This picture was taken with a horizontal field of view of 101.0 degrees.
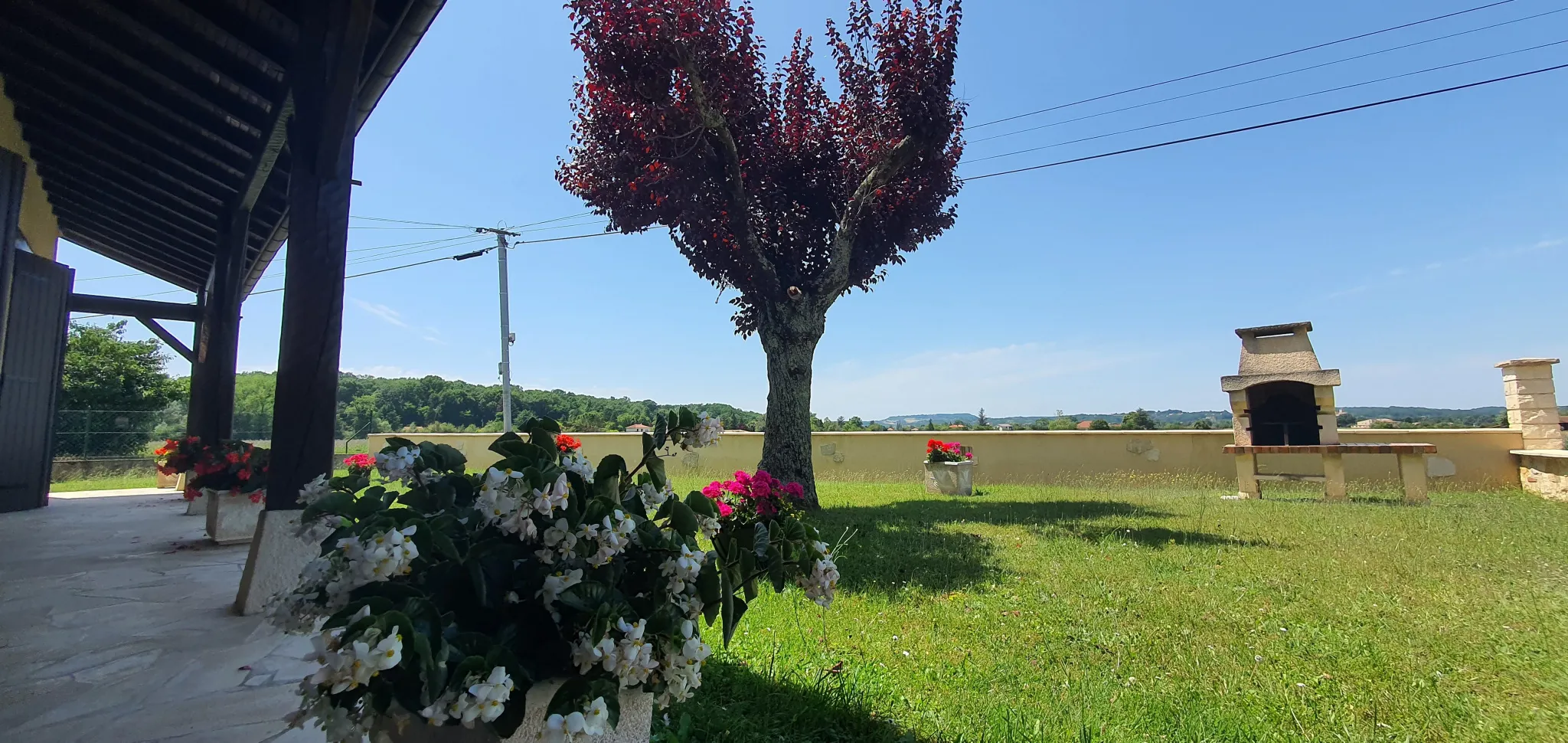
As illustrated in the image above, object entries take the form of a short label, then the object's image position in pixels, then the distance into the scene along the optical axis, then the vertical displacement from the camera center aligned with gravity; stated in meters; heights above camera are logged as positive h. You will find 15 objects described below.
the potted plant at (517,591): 0.93 -0.30
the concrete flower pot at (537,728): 1.09 -0.54
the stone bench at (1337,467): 6.83 -0.54
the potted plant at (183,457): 5.64 -0.30
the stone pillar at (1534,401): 7.54 +0.20
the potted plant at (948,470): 8.71 -0.66
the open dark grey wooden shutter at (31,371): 6.52 +0.55
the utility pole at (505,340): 19.12 +2.51
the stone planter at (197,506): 7.16 -0.93
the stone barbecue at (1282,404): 7.38 +0.18
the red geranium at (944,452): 8.95 -0.44
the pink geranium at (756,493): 5.06 -0.59
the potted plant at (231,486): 5.27 -0.52
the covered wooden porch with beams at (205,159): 3.20 +2.06
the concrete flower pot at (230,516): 5.33 -0.78
